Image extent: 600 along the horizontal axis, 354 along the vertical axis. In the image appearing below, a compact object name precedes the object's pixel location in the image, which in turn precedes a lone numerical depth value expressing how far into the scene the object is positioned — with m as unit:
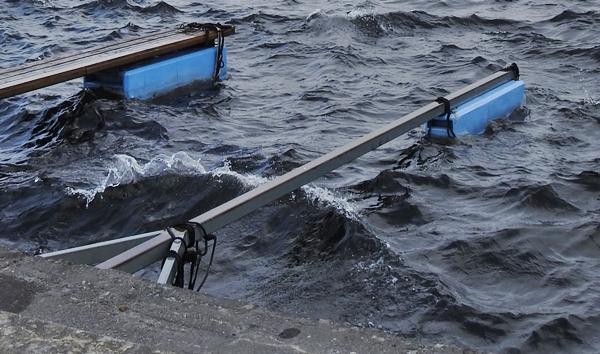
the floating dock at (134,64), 7.68
